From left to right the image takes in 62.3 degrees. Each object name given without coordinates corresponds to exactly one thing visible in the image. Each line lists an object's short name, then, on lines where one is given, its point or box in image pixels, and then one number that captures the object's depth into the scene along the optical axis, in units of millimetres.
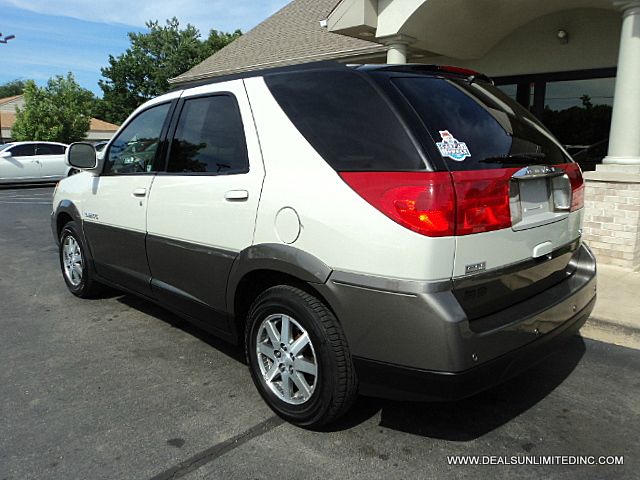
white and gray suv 2295
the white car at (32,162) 17781
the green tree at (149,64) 51406
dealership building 6297
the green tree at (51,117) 30906
